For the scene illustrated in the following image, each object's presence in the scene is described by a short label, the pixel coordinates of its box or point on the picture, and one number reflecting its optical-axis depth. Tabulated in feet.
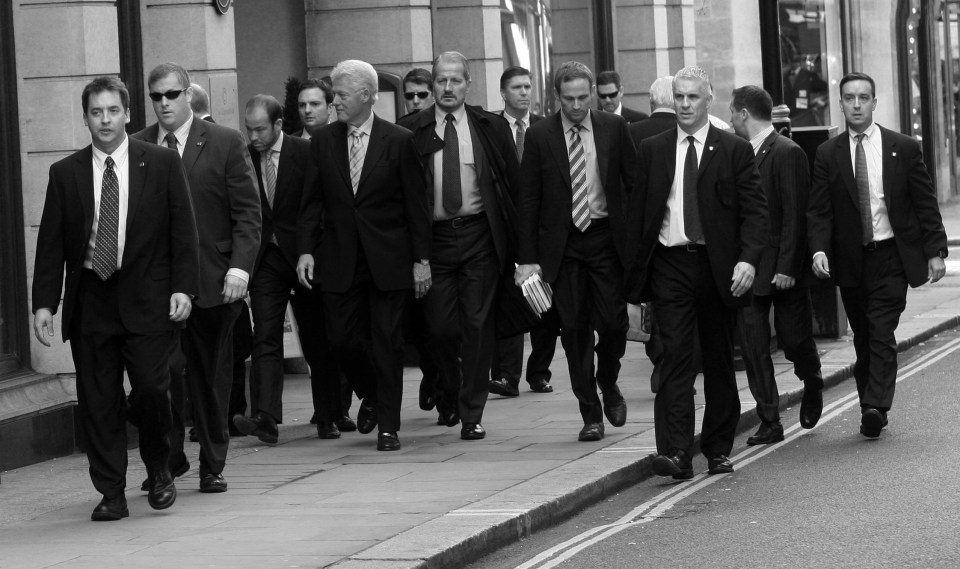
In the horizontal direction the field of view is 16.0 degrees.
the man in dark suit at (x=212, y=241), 52.45
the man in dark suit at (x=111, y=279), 48.31
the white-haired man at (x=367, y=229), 59.57
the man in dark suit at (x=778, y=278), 61.56
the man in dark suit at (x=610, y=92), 79.81
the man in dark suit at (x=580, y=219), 59.71
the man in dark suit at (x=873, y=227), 60.49
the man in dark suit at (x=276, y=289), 62.43
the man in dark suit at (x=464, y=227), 61.36
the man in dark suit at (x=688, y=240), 53.03
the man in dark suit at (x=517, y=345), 73.90
